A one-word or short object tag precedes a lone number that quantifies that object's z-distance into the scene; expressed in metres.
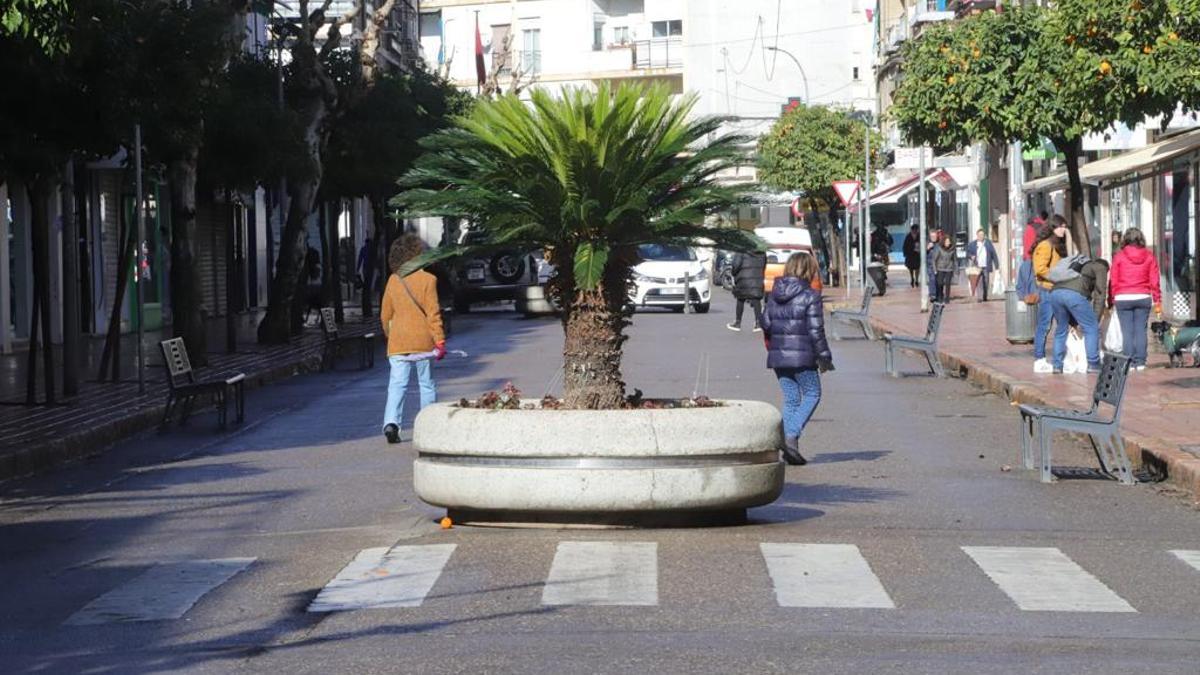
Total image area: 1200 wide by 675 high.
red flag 63.84
